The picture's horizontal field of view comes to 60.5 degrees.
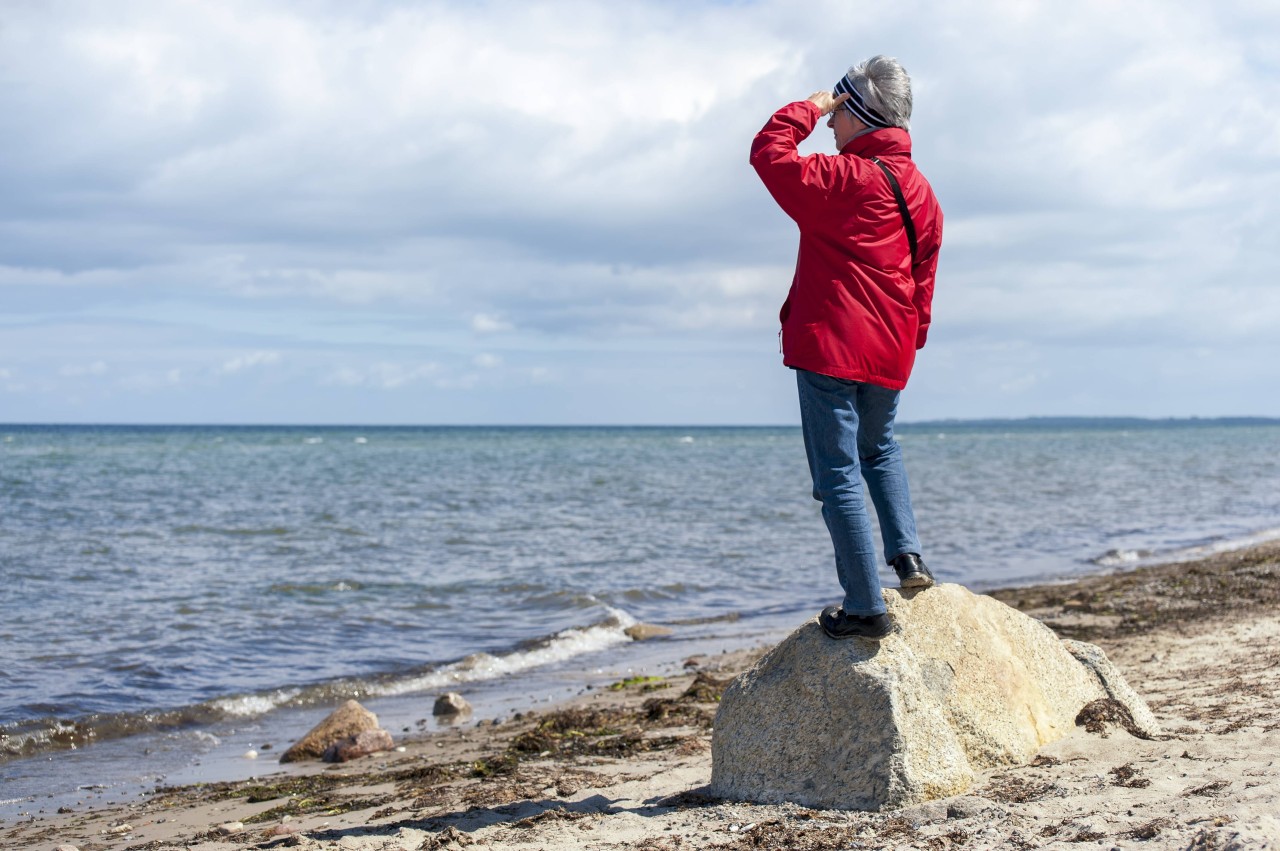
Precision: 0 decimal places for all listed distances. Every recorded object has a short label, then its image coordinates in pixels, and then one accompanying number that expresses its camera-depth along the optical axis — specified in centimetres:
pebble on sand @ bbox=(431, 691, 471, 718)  900
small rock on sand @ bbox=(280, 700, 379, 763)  793
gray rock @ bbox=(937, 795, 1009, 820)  418
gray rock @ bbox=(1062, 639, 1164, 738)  523
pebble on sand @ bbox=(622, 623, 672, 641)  1242
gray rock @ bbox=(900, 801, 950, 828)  420
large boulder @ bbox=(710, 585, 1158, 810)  450
